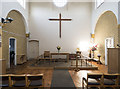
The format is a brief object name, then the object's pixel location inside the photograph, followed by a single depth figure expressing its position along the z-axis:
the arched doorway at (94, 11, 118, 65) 7.97
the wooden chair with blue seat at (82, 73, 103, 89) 3.23
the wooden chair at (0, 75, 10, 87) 3.11
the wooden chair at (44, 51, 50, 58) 10.70
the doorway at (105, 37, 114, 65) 8.20
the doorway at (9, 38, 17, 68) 9.30
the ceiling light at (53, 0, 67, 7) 12.61
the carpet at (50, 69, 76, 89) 4.27
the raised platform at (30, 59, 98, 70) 7.47
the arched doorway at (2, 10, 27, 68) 7.41
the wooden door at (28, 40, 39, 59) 12.44
